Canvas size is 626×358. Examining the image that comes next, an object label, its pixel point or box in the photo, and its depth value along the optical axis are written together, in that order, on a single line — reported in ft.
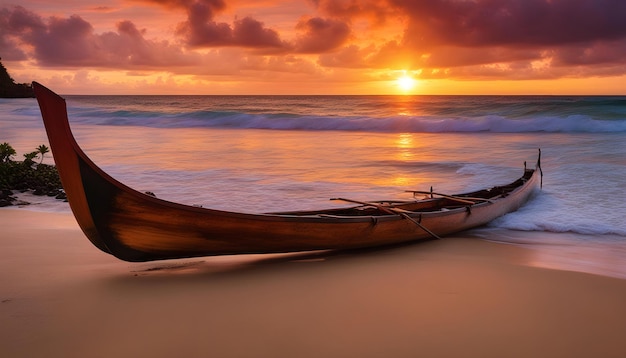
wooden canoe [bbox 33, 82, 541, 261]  12.42
